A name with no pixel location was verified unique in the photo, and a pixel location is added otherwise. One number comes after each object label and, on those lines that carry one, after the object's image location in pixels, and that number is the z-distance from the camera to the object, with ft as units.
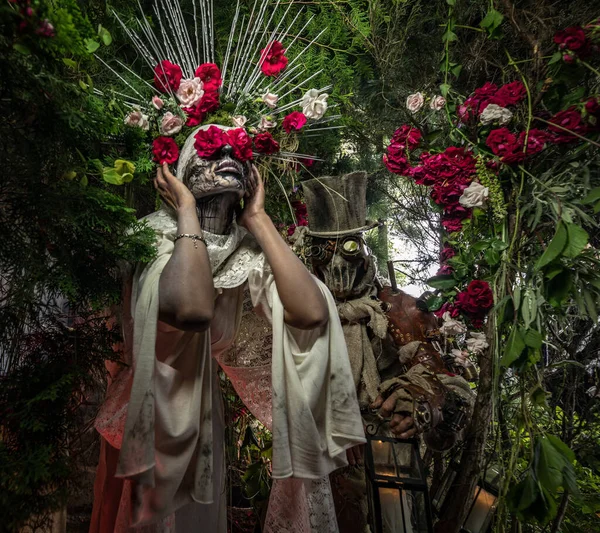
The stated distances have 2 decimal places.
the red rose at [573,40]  3.96
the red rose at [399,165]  5.24
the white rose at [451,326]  5.29
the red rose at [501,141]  4.33
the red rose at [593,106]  3.87
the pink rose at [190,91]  4.19
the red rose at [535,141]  4.28
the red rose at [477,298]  4.54
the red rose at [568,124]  3.99
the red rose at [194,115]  4.24
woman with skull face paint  3.31
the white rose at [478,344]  5.01
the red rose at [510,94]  4.48
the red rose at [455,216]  4.87
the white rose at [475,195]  4.58
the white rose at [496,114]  4.50
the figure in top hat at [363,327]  5.26
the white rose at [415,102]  5.27
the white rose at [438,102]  5.14
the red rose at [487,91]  4.65
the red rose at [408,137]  5.29
